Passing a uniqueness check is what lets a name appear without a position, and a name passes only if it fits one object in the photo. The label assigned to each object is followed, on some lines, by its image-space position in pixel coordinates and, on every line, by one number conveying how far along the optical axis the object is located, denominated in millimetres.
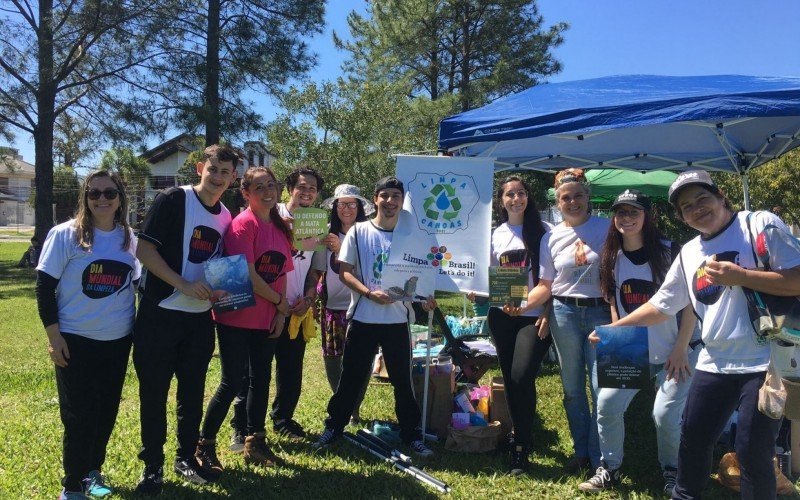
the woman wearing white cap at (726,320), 2426
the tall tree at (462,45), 19328
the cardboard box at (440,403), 4492
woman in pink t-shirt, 3506
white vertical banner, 3982
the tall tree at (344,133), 12734
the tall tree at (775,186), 21766
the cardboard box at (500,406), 4371
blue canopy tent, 3896
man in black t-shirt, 3170
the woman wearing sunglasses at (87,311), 3027
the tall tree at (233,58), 15695
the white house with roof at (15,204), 63500
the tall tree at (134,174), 34800
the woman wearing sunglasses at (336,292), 4473
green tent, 10367
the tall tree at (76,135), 18484
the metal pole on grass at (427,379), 4198
